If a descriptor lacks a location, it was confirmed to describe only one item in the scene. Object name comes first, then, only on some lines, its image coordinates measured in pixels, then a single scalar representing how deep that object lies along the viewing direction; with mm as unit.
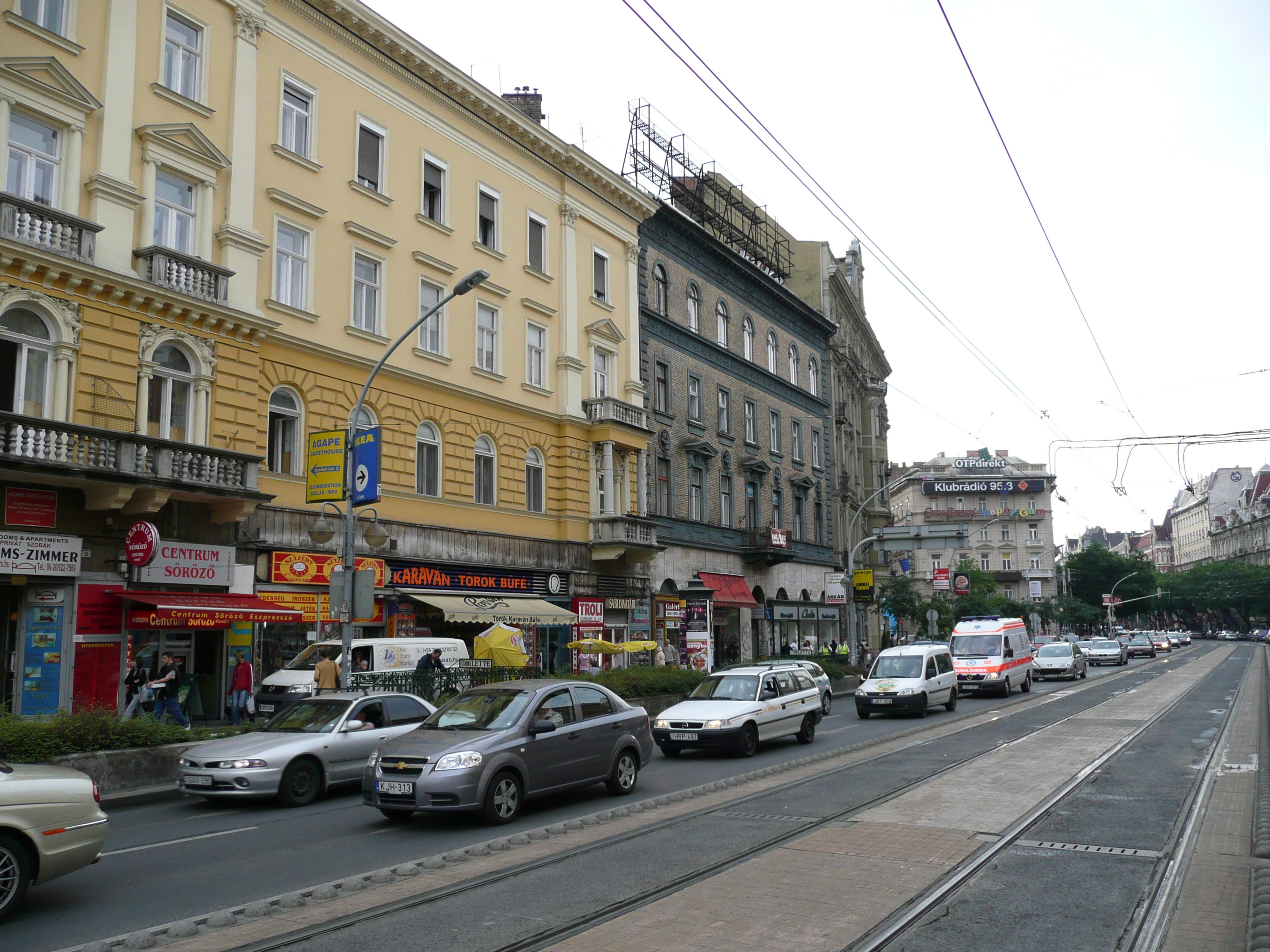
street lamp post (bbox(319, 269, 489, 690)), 17484
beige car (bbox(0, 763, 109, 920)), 7496
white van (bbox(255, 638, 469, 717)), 20859
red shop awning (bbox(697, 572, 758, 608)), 40531
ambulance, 32344
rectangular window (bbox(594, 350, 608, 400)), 35750
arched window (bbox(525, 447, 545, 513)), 32250
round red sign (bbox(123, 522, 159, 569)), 19375
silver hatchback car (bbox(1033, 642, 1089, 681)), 42000
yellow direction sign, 20656
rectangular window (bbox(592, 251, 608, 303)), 36312
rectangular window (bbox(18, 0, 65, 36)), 19641
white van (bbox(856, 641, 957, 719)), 24812
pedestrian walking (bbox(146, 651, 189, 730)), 18812
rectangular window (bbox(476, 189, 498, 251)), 31188
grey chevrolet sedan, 11016
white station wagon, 17250
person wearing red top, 21172
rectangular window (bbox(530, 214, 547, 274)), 33344
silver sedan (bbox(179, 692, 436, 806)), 12984
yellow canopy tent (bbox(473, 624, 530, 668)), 24781
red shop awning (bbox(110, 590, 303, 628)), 19922
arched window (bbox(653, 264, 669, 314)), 39781
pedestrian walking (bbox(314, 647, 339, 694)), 19048
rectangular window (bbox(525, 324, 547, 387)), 32594
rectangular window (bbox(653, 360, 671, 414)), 39062
